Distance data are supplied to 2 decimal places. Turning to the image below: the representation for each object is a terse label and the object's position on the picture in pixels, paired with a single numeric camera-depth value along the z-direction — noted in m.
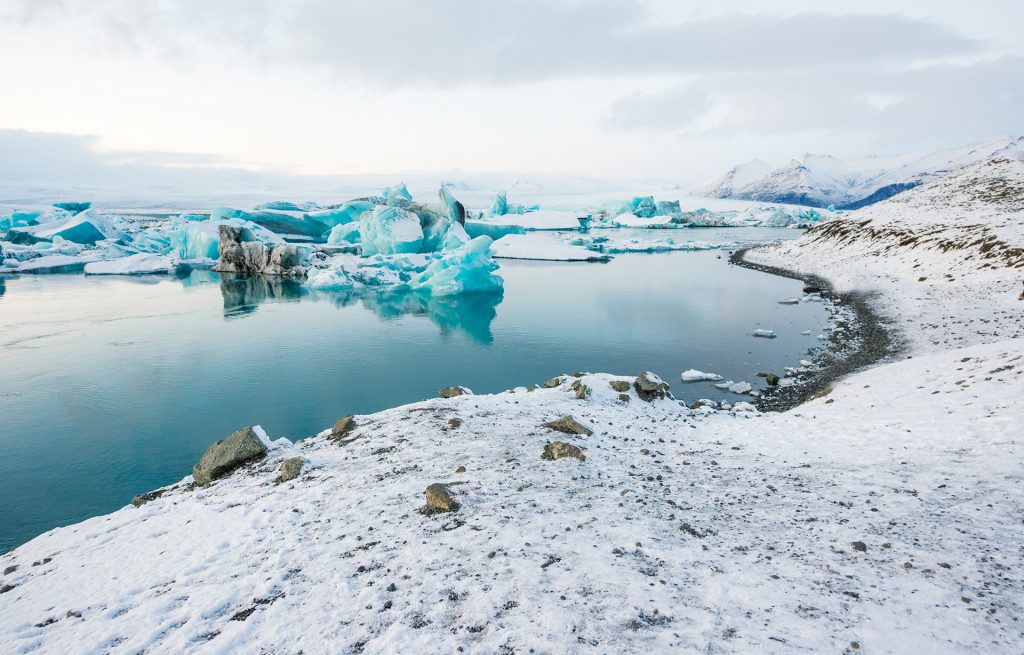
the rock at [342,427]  8.89
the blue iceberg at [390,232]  42.34
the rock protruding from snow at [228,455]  7.93
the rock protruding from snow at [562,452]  7.11
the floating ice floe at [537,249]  48.50
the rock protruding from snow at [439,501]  5.73
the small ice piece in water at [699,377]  14.96
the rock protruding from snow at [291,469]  7.21
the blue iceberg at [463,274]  30.39
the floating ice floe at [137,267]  39.41
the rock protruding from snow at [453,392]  11.38
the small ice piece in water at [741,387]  13.85
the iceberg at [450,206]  45.78
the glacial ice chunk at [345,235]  49.12
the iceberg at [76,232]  47.22
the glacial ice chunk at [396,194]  45.72
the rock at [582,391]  9.98
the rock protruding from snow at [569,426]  8.03
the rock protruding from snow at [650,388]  10.69
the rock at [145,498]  7.57
